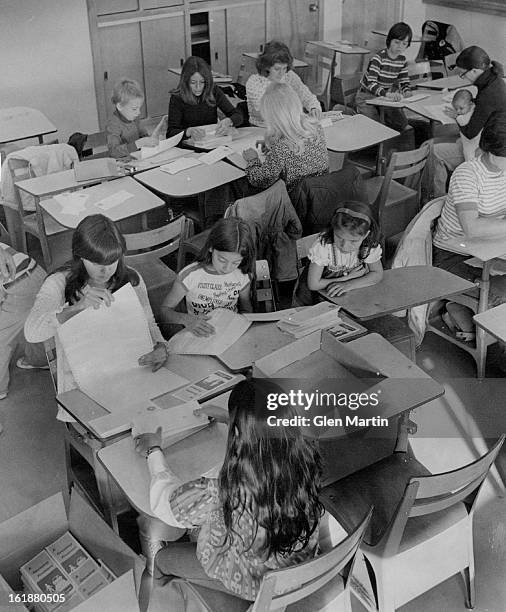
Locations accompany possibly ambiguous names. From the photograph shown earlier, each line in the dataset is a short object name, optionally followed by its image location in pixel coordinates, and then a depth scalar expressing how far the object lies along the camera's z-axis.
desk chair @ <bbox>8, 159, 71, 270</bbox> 3.81
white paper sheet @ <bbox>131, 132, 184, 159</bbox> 4.17
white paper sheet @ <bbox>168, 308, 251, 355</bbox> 2.52
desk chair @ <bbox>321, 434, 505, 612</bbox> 1.94
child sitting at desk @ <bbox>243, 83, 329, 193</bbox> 3.69
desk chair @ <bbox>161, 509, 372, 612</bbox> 1.66
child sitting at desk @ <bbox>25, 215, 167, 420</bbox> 2.49
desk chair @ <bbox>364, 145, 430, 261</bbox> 3.90
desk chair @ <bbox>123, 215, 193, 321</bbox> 3.16
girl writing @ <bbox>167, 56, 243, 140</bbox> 4.71
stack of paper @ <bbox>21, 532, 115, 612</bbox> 2.09
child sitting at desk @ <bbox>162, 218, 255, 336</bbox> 2.79
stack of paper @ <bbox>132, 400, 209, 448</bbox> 2.14
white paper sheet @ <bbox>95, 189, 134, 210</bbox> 3.63
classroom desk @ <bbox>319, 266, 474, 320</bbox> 2.74
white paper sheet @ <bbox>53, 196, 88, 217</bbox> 3.57
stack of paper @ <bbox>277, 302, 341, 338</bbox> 2.61
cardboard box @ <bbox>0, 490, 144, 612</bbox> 2.06
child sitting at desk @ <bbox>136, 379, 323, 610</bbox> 1.72
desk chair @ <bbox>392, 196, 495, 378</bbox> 3.23
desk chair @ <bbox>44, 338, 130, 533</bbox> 2.27
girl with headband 2.91
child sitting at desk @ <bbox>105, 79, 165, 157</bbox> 4.31
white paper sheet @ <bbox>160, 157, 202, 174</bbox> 4.00
